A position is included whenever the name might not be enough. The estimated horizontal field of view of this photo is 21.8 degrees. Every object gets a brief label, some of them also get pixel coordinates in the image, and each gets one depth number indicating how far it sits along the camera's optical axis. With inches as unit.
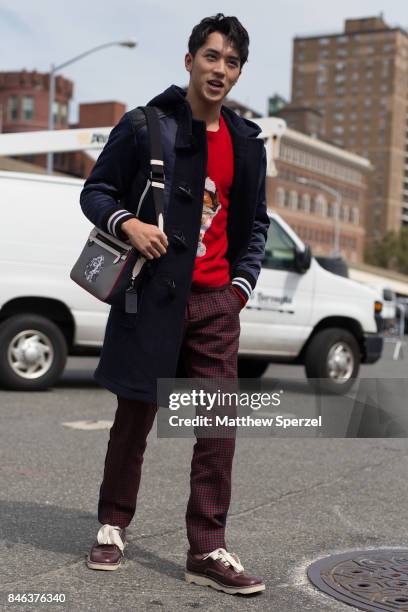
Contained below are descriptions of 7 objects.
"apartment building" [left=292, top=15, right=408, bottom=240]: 6437.0
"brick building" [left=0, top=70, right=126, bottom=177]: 3253.0
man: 147.9
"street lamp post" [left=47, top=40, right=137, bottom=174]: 1056.8
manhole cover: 146.6
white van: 405.1
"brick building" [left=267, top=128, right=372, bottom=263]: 4640.8
